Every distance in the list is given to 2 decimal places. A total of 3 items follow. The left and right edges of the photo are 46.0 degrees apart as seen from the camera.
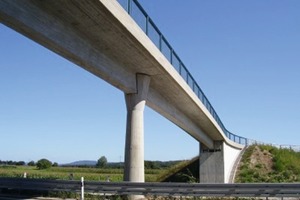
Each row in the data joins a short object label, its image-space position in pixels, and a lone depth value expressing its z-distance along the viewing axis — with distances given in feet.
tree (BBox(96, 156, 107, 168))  488.44
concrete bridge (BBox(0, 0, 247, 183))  35.47
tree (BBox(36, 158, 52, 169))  346.13
